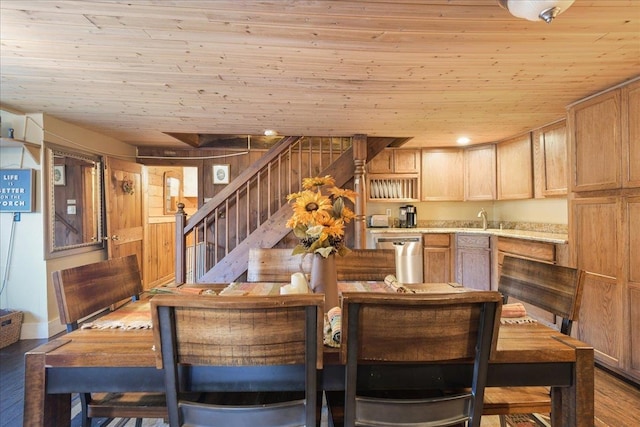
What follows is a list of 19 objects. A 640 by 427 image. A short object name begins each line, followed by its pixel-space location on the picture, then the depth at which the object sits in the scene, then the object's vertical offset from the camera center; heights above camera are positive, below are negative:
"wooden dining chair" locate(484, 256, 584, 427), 1.28 -0.41
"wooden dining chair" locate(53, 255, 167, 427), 1.25 -0.38
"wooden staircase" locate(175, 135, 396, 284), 3.83 +0.14
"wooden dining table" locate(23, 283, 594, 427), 1.01 -0.50
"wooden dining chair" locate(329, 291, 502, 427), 0.87 -0.35
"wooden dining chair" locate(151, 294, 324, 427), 0.84 -0.33
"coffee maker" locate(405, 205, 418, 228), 5.13 -0.07
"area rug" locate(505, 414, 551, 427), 1.91 -1.24
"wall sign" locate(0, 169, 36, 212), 3.13 +0.26
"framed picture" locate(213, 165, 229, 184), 4.97 +0.61
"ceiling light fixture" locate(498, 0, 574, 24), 1.15 +0.71
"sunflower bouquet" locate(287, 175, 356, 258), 1.39 -0.04
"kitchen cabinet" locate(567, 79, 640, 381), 2.34 -0.09
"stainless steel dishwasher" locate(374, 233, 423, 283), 4.38 -0.59
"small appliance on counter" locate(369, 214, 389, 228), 5.05 -0.14
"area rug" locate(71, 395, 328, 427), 1.86 -1.23
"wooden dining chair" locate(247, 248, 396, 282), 2.14 -0.34
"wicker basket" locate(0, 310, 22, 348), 2.97 -0.99
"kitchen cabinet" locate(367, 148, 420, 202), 4.98 +0.67
